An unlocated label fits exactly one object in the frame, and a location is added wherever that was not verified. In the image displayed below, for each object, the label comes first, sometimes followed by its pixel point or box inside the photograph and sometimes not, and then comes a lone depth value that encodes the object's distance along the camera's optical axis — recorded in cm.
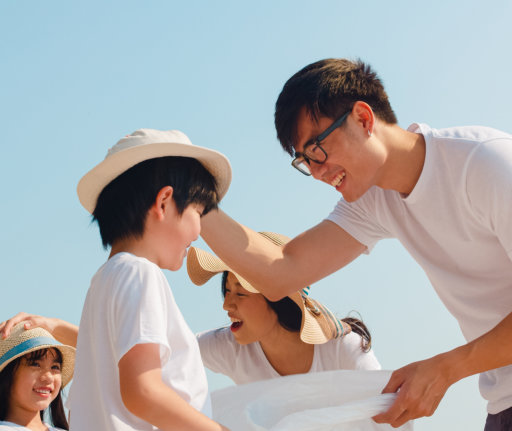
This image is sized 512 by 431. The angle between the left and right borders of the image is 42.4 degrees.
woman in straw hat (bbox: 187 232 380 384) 397
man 241
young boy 178
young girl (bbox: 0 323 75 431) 420
